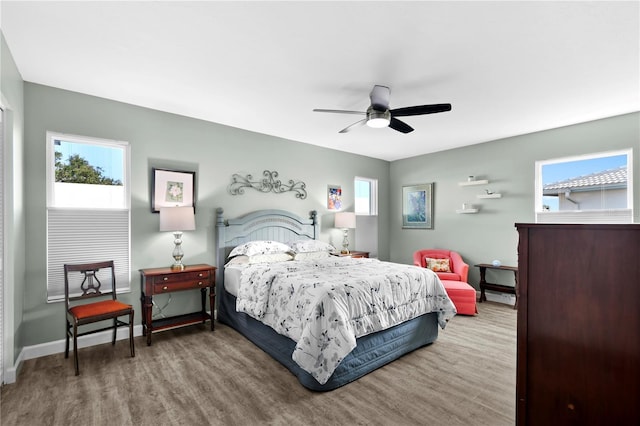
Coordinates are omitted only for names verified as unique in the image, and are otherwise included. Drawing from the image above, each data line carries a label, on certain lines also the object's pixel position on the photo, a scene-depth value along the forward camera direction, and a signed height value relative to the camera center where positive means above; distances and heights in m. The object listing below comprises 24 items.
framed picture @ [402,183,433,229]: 6.16 +0.12
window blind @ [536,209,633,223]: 4.00 -0.06
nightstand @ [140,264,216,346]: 3.39 -0.88
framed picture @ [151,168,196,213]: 3.80 +0.30
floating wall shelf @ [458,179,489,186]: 5.28 +0.52
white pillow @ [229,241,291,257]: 4.13 -0.51
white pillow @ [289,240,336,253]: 4.68 -0.54
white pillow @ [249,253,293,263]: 4.05 -0.63
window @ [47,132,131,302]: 3.22 +0.07
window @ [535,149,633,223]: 4.04 +0.34
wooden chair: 2.83 -0.93
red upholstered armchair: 4.96 -0.88
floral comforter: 2.41 -0.85
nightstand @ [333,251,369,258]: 5.29 -0.76
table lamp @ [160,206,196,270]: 3.55 -0.11
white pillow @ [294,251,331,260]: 4.45 -0.66
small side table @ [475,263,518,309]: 4.82 -1.21
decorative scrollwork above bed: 4.55 +0.44
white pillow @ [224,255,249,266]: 4.04 -0.65
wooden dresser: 1.10 -0.45
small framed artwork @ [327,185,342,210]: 5.78 +0.28
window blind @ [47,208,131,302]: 3.20 -0.33
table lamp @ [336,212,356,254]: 5.60 -0.17
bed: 2.47 -1.13
